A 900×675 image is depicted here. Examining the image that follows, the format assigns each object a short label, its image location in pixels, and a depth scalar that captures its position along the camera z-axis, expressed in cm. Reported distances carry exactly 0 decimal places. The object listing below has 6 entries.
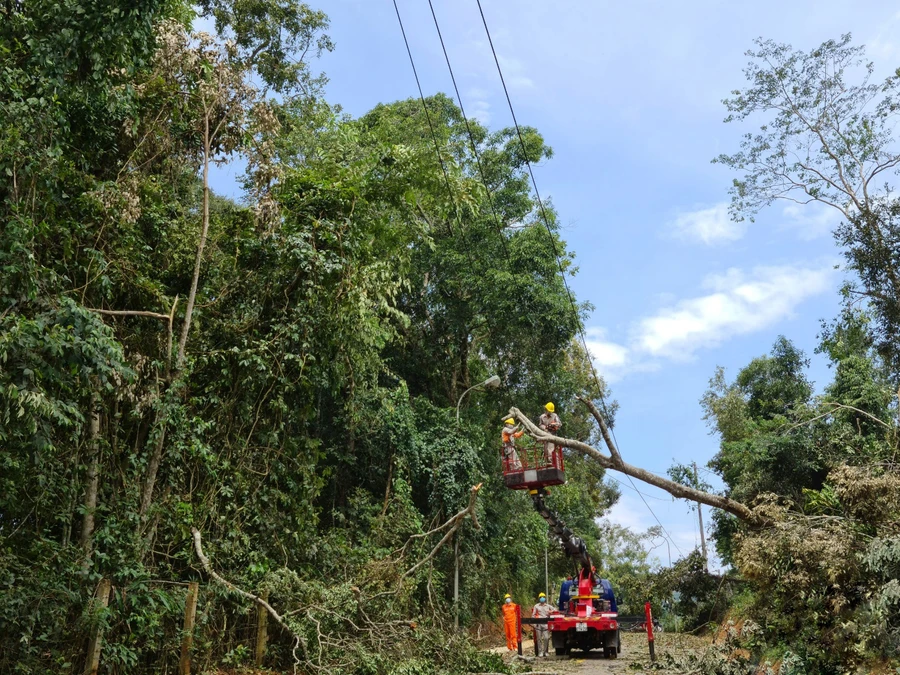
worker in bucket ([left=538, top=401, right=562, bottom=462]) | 1638
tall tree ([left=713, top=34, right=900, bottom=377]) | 2255
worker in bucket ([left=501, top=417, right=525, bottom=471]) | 1672
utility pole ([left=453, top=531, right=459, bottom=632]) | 1775
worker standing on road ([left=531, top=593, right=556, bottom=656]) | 1762
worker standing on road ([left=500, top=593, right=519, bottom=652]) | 1811
